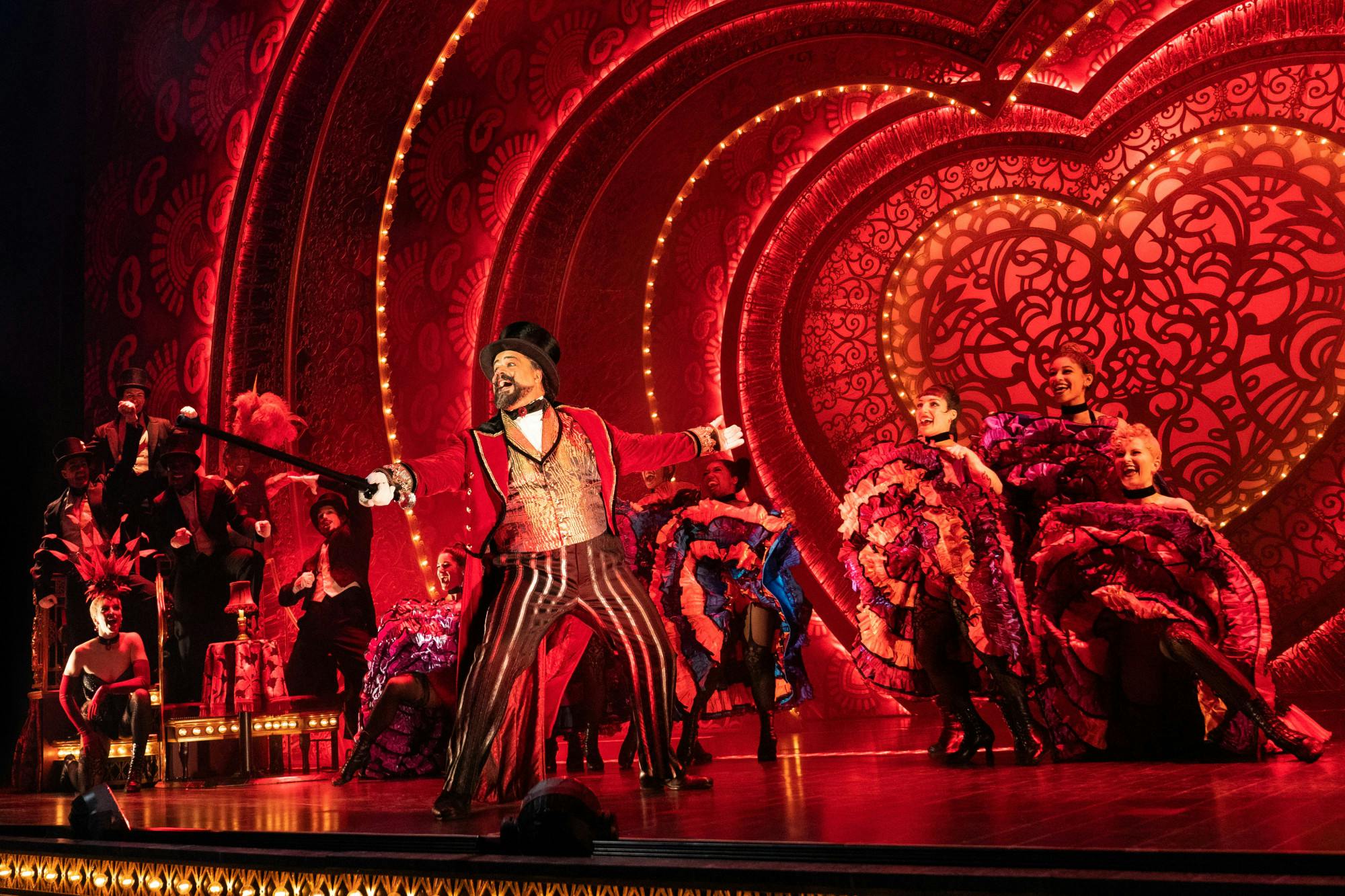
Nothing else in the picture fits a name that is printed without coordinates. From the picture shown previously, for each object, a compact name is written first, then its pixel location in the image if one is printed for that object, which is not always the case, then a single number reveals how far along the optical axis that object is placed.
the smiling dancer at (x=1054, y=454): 5.50
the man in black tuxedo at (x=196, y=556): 7.36
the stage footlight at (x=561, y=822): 3.04
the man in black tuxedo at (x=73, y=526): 7.55
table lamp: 7.09
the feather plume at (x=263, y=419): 7.96
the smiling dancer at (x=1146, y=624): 4.63
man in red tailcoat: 4.13
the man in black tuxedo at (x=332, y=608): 7.66
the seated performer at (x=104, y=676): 7.06
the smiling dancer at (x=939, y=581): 5.01
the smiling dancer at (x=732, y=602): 6.29
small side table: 6.79
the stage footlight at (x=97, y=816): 4.03
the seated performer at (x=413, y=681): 6.25
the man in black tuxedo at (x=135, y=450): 7.55
